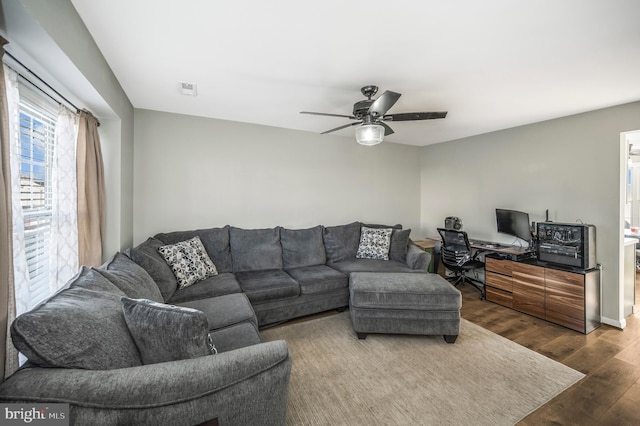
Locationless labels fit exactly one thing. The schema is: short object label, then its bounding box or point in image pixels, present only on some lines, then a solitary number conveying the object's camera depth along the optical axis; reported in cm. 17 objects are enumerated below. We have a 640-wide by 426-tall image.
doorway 298
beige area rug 168
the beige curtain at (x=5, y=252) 101
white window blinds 157
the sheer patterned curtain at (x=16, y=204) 131
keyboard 375
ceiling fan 234
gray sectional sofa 85
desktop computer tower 282
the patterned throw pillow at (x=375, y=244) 380
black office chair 372
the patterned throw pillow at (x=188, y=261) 264
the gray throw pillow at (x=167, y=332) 113
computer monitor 346
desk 336
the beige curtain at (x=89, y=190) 207
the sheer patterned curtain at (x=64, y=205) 184
